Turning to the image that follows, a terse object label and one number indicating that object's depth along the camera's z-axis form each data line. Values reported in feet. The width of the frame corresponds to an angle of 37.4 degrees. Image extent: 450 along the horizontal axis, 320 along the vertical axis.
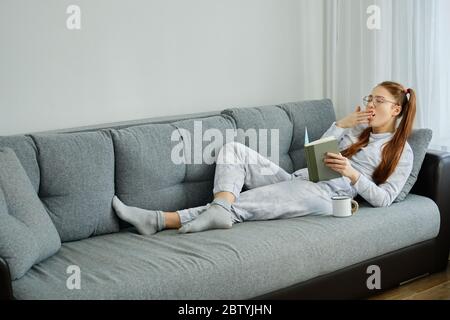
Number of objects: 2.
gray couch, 8.00
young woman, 9.87
